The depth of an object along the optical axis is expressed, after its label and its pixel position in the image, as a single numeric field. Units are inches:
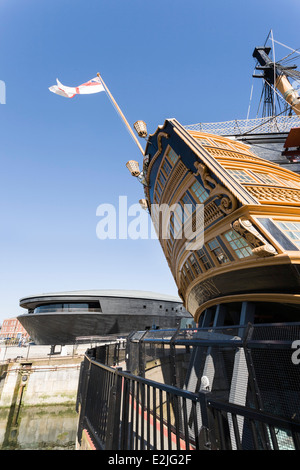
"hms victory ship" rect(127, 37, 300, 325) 359.6
